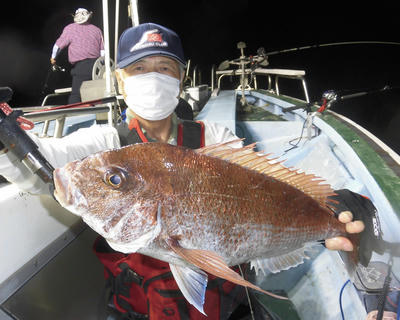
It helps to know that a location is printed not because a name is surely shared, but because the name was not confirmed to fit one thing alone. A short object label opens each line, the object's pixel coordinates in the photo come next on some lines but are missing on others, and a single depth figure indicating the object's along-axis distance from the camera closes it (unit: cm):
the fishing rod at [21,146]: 100
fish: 90
